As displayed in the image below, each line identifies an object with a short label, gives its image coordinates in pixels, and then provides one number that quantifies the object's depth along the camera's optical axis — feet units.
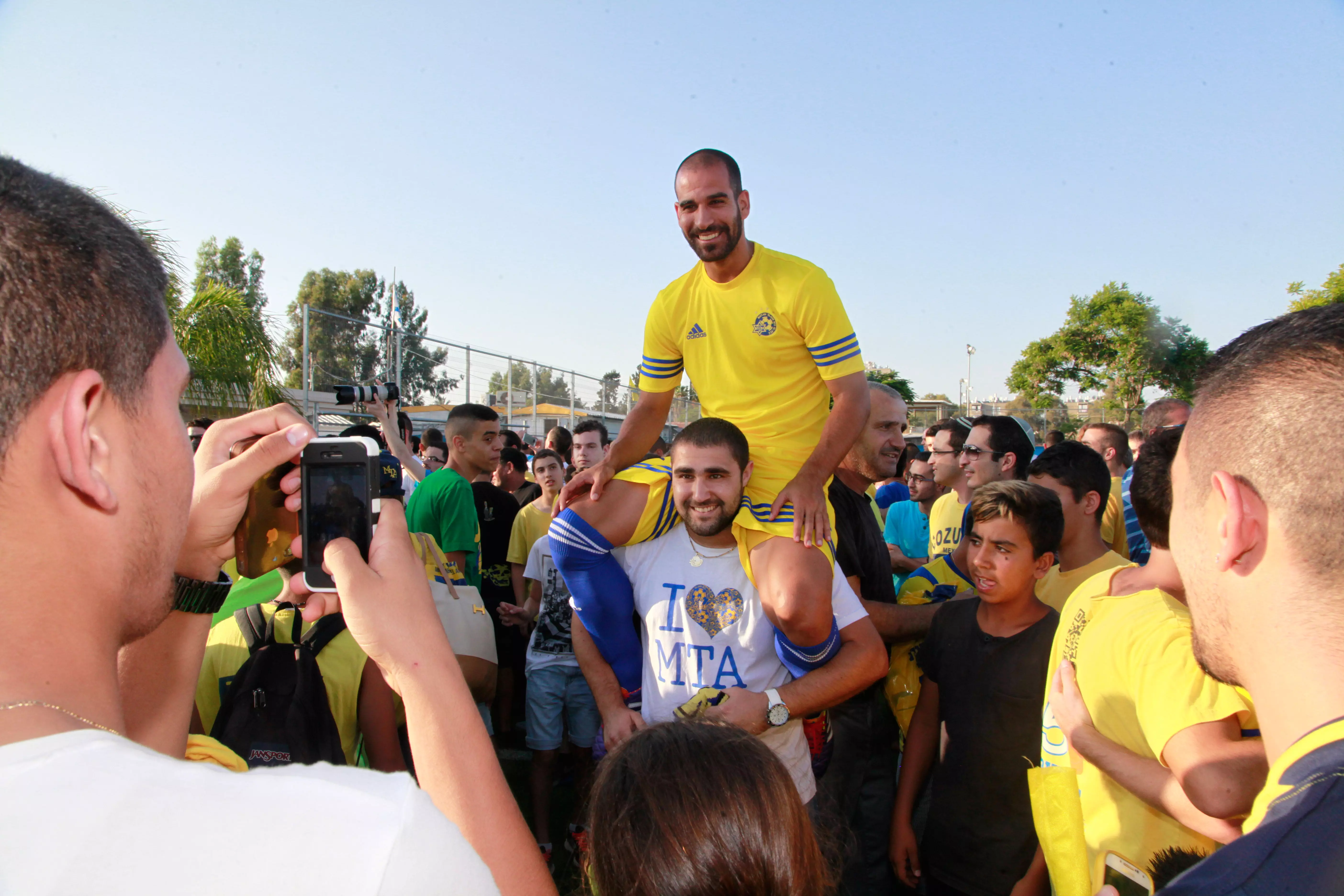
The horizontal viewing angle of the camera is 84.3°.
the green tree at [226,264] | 130.31
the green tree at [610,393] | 61.41
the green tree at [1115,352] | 148.36
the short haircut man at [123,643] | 2.11
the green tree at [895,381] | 167.84
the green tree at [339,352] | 35.12
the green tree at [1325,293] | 104.63
